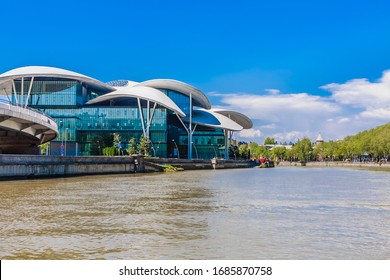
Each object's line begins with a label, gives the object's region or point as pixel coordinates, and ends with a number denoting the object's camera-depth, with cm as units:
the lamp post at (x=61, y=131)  9741
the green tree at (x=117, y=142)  9312
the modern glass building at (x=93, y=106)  9706
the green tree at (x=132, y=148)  8972
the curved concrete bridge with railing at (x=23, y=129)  4103
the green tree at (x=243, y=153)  17220
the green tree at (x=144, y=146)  8979
